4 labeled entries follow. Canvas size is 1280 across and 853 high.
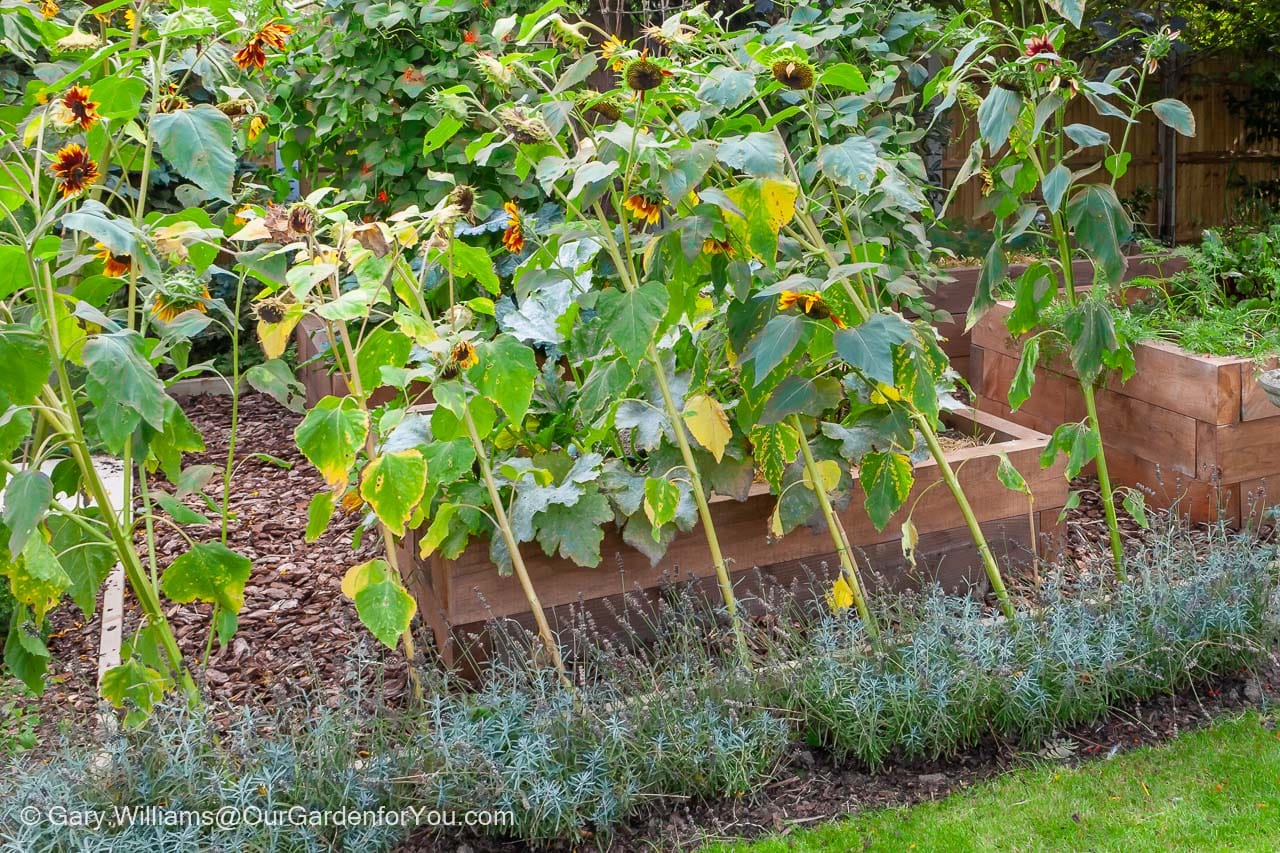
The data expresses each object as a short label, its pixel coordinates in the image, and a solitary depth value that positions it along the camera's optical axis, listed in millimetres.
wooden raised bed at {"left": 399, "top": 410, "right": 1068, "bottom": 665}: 2873
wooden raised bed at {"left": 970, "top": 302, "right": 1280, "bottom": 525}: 3771
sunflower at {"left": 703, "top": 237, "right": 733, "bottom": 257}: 2537
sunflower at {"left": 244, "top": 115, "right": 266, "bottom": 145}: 2812
